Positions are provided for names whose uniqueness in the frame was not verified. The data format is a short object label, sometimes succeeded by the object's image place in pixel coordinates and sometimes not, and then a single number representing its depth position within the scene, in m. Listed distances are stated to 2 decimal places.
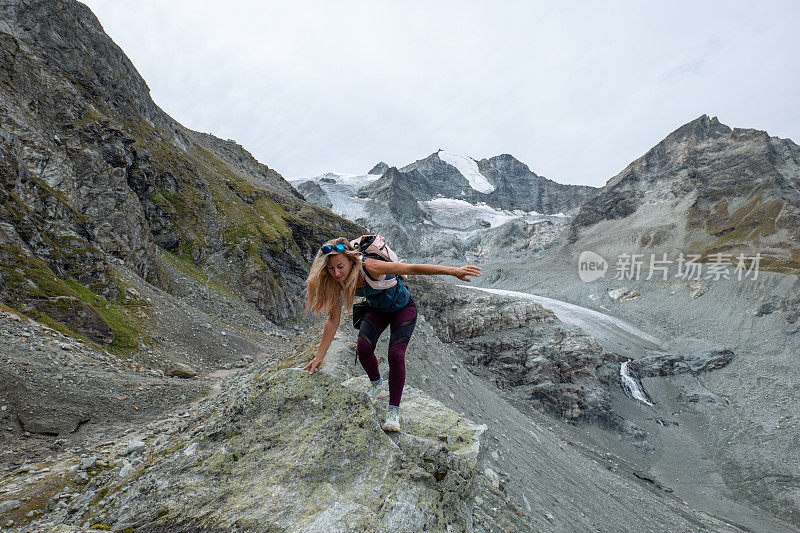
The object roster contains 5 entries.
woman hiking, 4.98
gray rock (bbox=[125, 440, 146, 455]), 8.00
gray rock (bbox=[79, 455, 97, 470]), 7.25
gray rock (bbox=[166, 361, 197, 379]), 17.33
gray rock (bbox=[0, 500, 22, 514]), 5.67
